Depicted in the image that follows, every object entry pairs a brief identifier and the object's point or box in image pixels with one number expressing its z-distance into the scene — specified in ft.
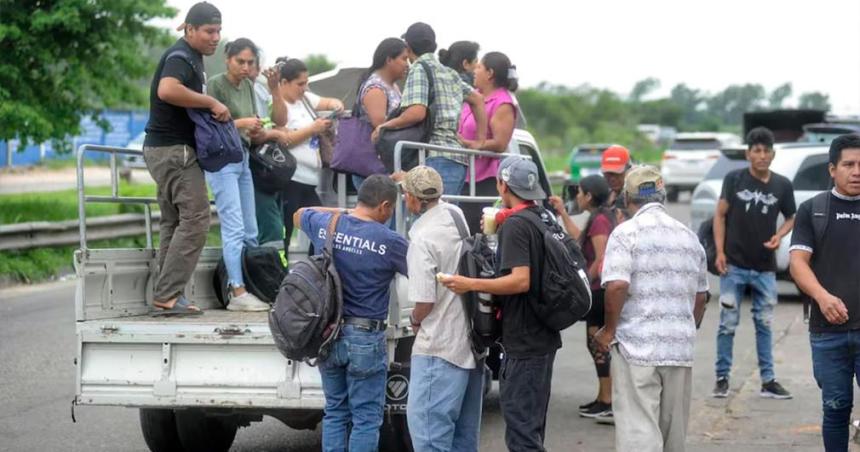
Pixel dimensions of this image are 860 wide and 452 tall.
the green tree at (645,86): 453.17
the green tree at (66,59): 62.23
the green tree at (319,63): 249.75
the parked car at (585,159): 126.62
